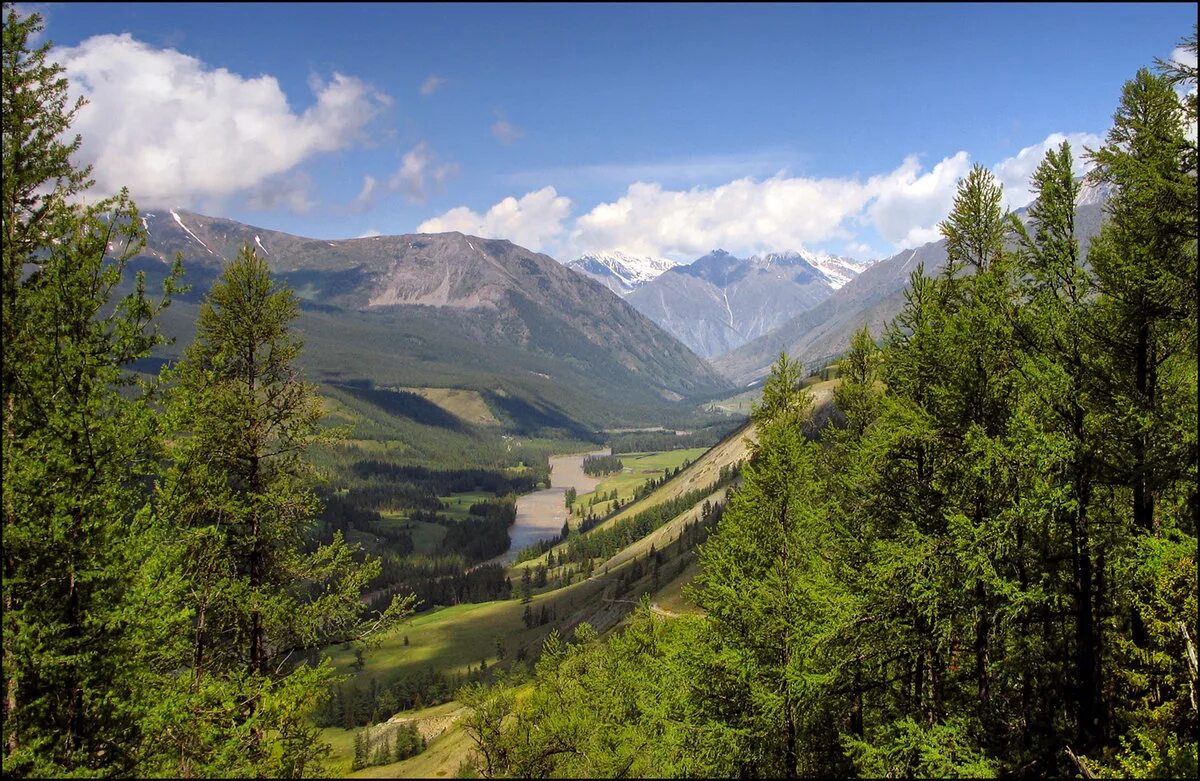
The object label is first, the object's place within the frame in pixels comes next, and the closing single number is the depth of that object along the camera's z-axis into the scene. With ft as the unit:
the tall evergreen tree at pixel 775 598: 60.29
